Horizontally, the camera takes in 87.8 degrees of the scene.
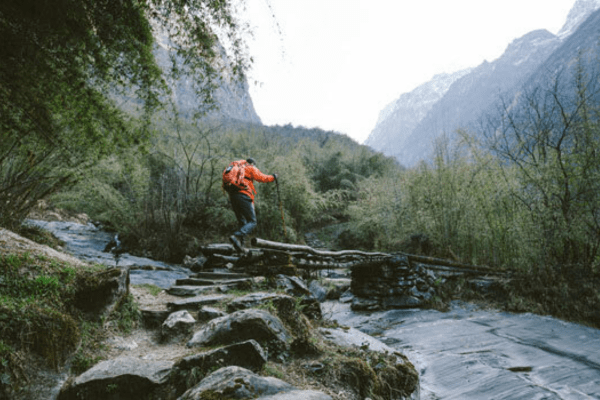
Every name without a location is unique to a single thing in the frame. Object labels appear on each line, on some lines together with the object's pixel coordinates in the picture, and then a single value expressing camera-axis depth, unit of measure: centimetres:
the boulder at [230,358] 227
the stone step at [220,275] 559
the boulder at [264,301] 362
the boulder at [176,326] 323
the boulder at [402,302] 773
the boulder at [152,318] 353
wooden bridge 575
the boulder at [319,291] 849
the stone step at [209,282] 491
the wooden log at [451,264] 794
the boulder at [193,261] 817
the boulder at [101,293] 308
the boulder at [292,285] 495
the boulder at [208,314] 351
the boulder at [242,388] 179
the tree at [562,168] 575
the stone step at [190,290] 468
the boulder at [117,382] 209
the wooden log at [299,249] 525
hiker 596
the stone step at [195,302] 381
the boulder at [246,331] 284
